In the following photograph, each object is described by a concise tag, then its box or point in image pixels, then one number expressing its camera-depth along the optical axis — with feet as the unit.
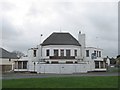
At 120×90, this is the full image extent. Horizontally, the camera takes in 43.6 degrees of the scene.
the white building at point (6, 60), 159.43
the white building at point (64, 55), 122.15
